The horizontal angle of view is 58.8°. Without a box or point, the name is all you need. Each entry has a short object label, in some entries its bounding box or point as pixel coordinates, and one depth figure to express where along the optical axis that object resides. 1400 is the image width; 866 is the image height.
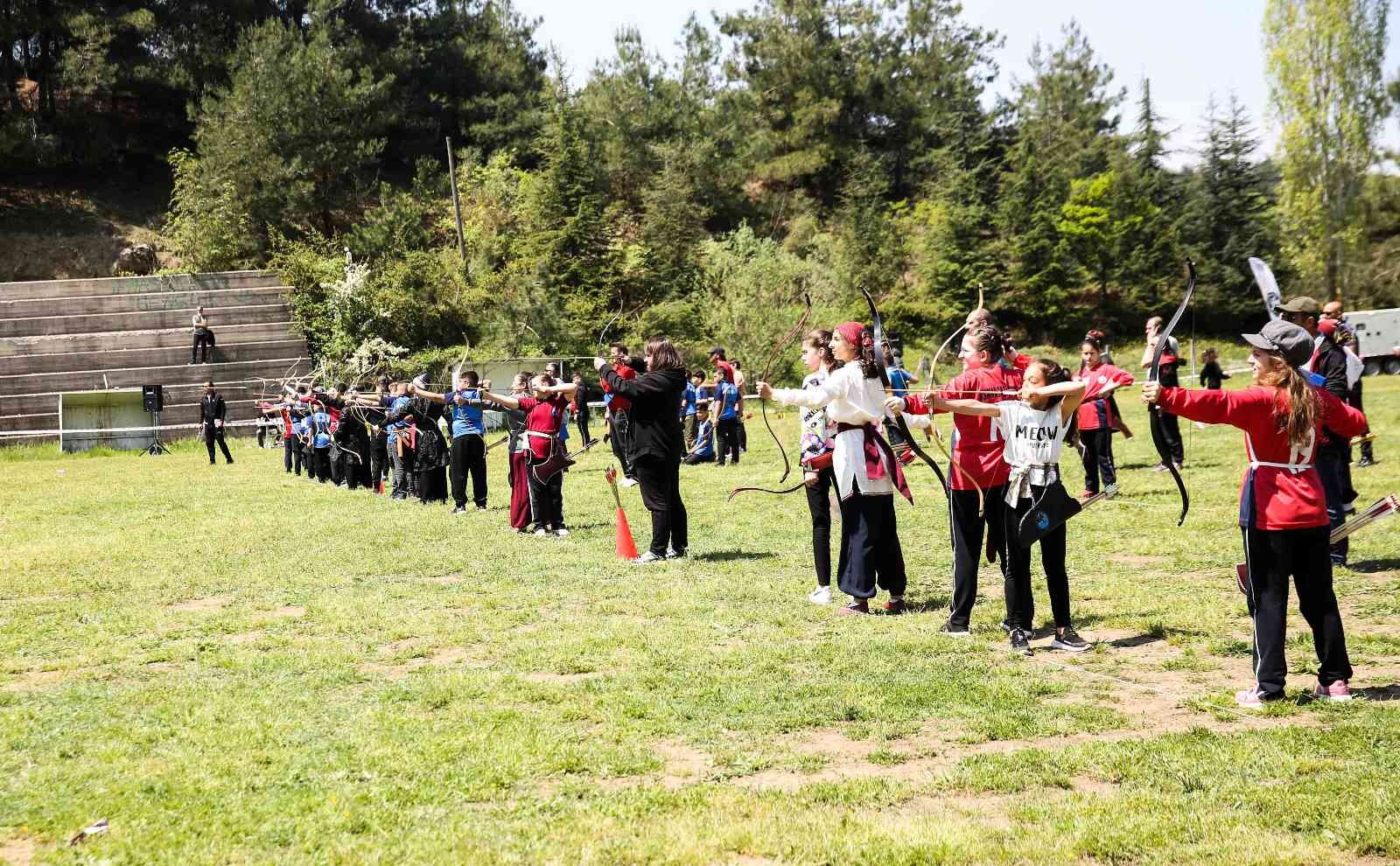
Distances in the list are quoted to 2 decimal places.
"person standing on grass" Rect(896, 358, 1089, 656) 7.28
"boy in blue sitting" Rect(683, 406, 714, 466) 22.47
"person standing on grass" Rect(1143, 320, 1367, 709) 6.00
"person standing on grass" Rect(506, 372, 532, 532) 13.91
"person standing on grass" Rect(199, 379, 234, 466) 28.38
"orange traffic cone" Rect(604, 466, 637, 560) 11.71
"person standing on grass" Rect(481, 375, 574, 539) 13.52
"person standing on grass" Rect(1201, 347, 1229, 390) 20.00
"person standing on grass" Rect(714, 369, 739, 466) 22.83
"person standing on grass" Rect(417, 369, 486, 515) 15.76
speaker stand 34.03
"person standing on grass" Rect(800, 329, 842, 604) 9.05
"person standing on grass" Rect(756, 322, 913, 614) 8.27
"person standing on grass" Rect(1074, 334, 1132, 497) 14.89
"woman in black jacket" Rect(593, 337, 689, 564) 10.98
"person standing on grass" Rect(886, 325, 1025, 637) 7.88
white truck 45.62
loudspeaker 36.63
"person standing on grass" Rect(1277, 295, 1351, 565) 9.52
